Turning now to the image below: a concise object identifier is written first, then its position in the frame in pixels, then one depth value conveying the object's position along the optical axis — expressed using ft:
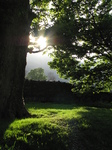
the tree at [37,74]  233.23
